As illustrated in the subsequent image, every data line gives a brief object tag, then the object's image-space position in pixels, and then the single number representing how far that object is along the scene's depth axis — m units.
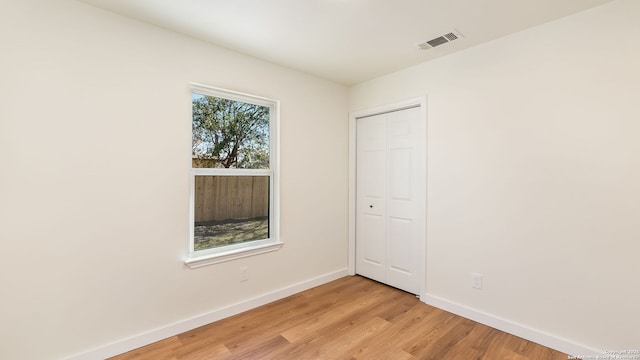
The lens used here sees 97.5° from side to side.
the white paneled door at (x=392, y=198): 3.05
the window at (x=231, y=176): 2.55
